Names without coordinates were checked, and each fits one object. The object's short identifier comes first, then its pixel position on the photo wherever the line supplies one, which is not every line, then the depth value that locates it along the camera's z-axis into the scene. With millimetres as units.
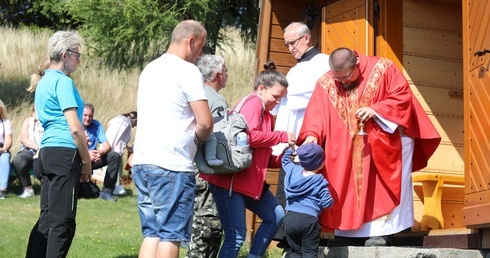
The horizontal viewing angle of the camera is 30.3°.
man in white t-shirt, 5863
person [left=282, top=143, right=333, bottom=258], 6965
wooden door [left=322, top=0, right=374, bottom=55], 9406
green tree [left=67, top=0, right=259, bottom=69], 21516
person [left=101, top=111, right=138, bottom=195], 14117
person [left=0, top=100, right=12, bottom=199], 13203
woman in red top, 7039
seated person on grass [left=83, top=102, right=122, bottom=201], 13258
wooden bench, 8758
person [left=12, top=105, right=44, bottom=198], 13258
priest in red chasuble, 7422
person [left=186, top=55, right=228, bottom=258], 7832
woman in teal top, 6820
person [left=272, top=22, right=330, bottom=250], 8391
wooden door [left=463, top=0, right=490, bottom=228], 6943
